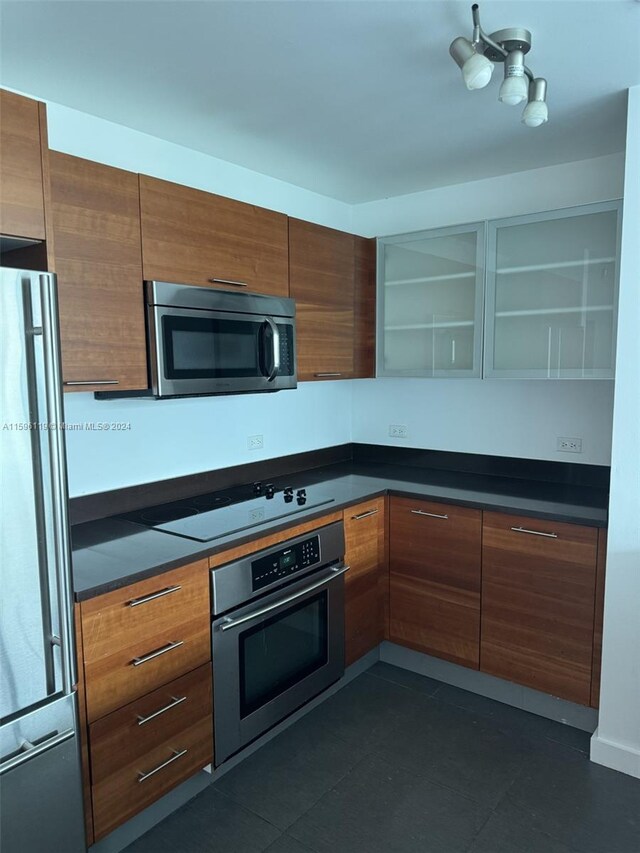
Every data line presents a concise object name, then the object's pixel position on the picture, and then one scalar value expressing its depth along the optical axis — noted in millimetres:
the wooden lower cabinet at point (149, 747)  1657
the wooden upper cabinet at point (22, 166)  1366
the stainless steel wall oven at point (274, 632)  1984
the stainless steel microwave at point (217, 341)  2014
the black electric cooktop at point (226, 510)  2098
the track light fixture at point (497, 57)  1478
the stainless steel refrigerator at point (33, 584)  1330
